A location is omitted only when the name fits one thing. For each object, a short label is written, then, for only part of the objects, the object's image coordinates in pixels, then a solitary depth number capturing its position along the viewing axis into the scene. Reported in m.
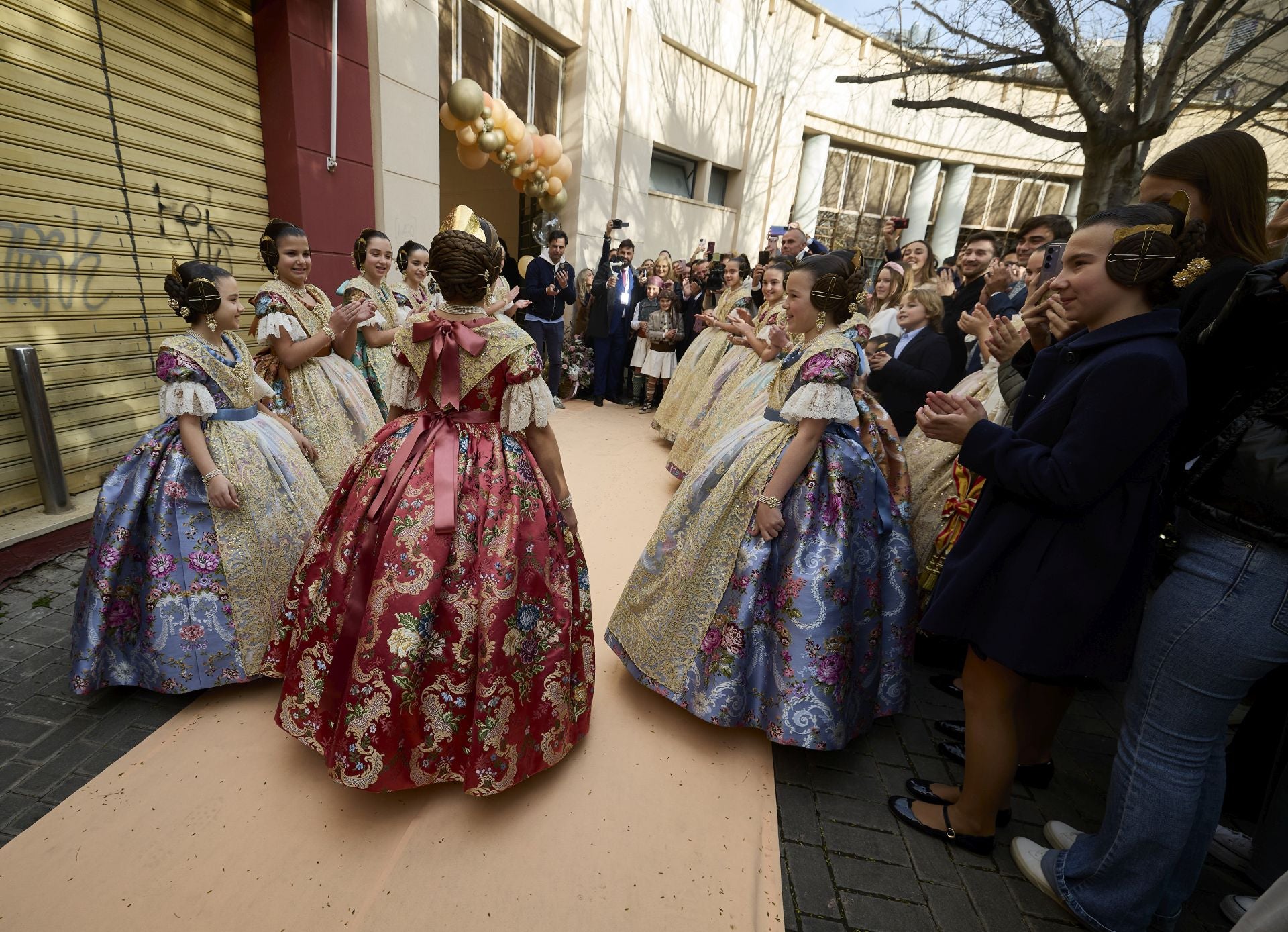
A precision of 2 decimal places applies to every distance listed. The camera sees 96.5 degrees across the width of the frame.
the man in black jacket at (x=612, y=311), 7.64
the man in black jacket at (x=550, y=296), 7.12
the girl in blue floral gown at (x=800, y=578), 2.14
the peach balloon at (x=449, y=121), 6.07
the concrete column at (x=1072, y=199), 15.96
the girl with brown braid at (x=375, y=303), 3.76
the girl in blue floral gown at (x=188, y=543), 2.23
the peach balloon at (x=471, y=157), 6.40
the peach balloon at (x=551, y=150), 7.45
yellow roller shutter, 3.36
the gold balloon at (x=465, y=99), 5.77
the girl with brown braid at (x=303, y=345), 3.03
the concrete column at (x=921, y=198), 14.84
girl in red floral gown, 1.74
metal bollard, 3.20
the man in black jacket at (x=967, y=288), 3.45
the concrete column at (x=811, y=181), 13.56
